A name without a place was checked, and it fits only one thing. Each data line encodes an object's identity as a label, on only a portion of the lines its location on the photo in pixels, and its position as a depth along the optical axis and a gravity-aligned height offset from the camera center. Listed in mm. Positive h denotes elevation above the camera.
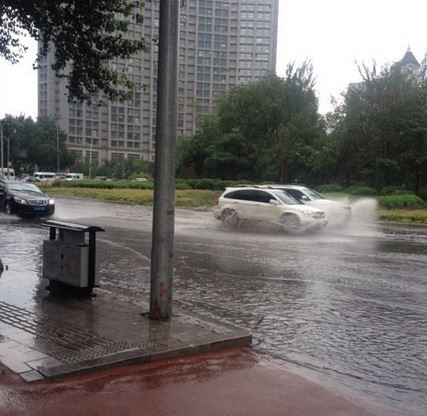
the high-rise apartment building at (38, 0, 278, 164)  113688 +23541
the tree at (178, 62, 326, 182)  44406 +4138
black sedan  22453 -1290
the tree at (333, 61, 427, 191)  34312 +3197
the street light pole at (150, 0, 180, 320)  6449 +81
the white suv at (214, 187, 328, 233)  18953 -1214
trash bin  7625 -1280
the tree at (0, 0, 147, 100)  11320 +3058
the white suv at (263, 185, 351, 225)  21922 -1056
